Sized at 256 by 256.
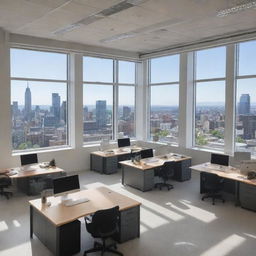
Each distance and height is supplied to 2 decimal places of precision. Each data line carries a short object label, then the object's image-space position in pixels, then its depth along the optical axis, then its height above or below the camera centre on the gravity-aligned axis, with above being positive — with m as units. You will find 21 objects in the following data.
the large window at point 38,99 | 8.74 +0.51
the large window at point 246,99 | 8.16 +0.49
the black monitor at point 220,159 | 7.56 -1.20
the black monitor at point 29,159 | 7.82 -1.26
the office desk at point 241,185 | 6.36 -1.63
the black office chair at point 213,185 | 6.89 -1.72
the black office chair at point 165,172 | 7.95 -1.64
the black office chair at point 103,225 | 4.25 -1.71
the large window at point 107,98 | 10.28 +0.65
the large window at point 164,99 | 10.38 +0.63
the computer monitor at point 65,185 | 4.89 -1.25
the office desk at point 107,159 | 9.49 -1.54
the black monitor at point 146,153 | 8.69 -1.19
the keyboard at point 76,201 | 4.93 -1.55
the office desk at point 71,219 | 4.39 -1.73
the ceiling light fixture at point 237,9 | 5.37 +2.12
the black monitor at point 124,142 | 10.28 -1.02
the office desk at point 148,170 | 7.77 -1.62
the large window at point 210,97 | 8.91 +0.58
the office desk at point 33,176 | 7.23 -1.62
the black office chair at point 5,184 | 6.95 -1.73
